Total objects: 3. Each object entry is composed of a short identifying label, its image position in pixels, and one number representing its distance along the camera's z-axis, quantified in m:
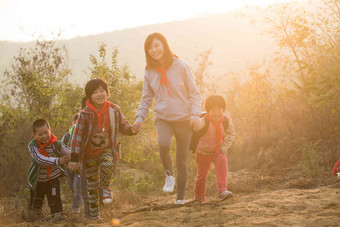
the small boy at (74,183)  6.58
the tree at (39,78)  11.28
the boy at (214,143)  5.52
